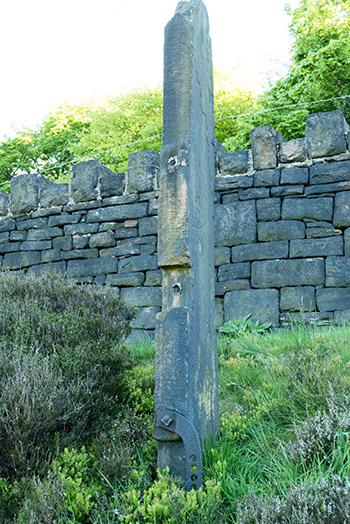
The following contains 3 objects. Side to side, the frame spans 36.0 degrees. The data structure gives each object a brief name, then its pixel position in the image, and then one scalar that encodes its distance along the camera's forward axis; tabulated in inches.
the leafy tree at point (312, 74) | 458.0
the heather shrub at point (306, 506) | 81.0
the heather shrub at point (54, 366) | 108.0
